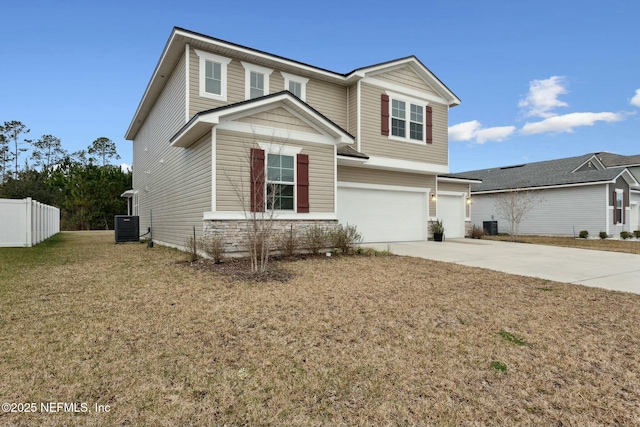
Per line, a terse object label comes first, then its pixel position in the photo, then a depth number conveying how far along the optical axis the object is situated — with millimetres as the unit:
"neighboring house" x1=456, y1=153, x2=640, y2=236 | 18562
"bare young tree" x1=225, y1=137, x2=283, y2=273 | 8375
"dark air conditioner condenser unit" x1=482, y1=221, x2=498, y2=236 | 19031
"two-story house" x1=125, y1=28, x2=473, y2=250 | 8555
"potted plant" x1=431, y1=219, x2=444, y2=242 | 14453
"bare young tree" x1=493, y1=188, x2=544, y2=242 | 20344
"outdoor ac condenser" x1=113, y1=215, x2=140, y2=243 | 13992
